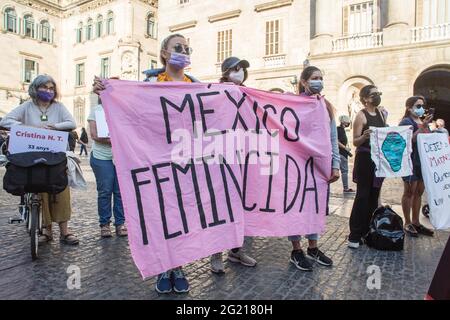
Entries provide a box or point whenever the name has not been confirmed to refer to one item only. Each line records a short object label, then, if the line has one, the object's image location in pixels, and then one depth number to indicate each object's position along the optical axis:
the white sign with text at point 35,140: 3.82
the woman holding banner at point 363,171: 4.53
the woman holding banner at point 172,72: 3.10
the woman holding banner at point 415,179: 5.09
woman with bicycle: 4.16
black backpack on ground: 4.45
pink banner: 2.96
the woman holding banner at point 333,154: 3.81
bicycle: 3.87
